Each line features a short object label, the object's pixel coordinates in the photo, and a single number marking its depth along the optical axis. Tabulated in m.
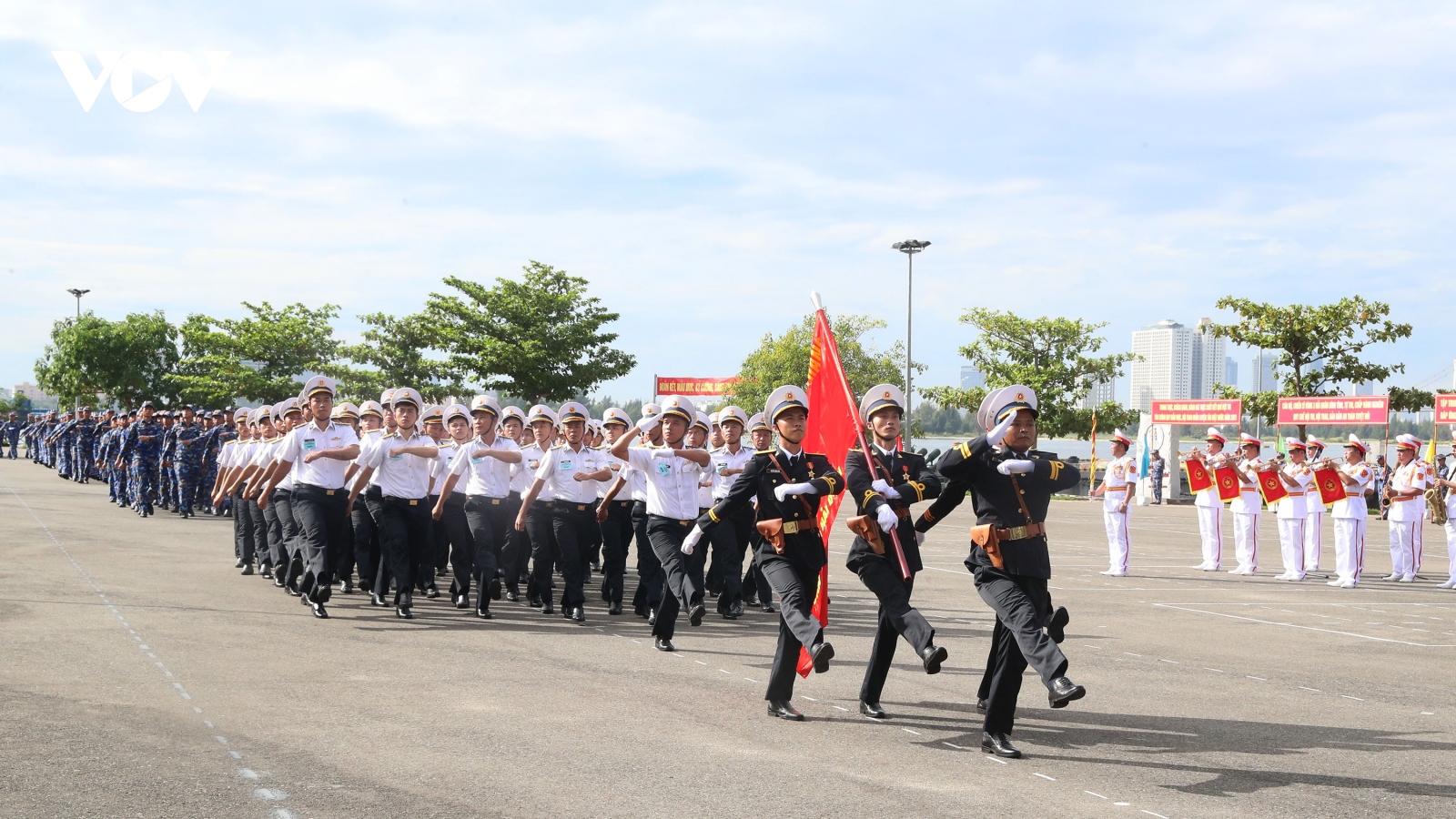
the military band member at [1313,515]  18.41
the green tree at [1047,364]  54.56
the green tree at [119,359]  67.06
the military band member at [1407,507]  18.14
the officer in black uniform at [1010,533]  6.70
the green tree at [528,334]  51.25
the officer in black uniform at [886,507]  7.33
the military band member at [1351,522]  17.39
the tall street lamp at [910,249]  55.72
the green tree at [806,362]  66.94
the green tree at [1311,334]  45.41
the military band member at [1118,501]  17.70
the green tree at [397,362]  51.28
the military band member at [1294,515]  18.14
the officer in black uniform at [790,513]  7.50
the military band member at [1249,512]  19.11
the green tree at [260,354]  53.22
